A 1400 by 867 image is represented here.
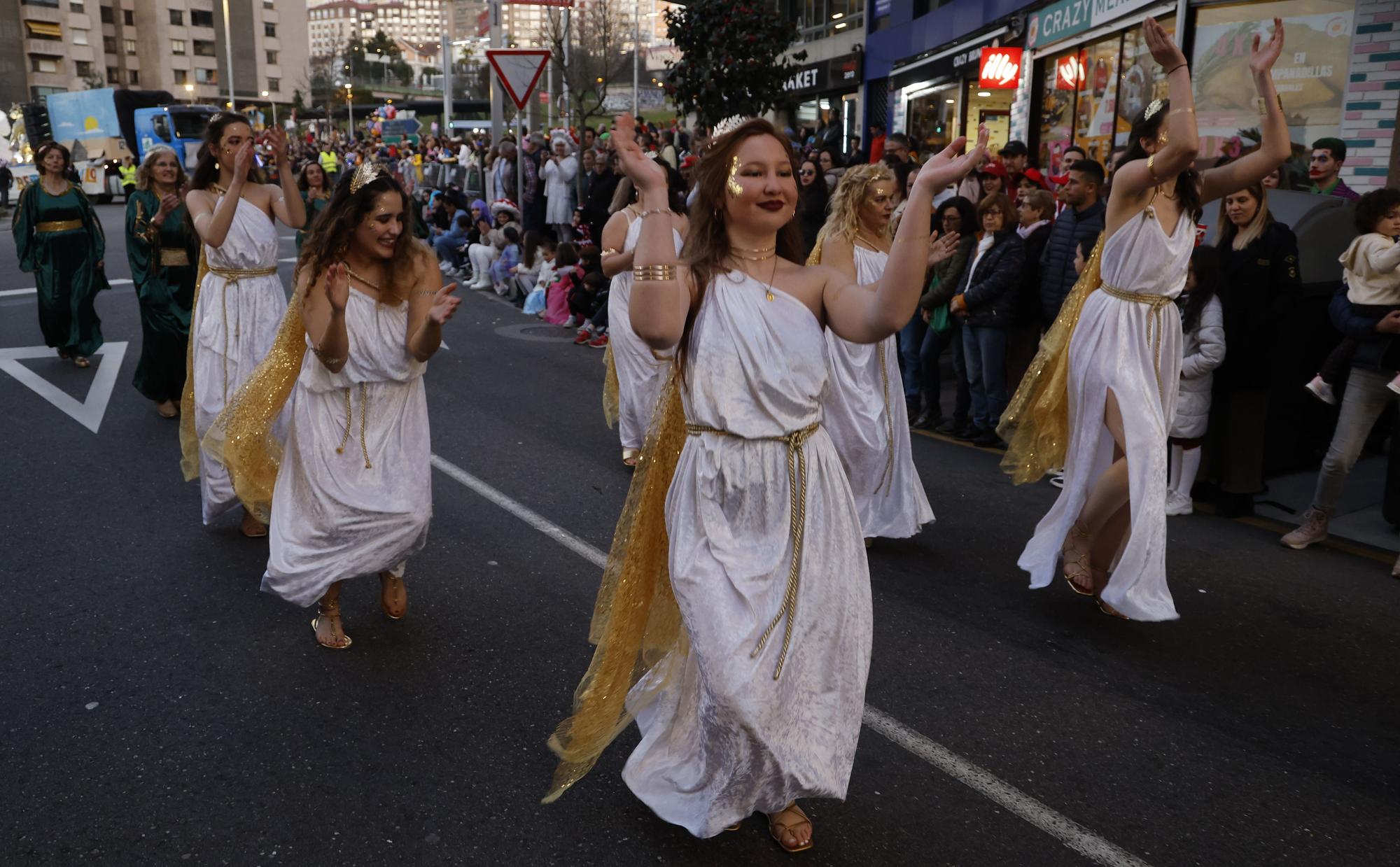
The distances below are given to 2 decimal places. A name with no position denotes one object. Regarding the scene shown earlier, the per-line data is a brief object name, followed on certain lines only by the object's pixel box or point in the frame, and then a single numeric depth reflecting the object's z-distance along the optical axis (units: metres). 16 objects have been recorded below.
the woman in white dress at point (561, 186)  17.83
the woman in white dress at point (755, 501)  2.85
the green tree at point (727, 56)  13.94
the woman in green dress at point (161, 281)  7.91
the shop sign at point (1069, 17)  14.03
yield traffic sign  16.23
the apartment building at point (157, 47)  79.25
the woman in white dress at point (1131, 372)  4.54
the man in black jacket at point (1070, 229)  7.35
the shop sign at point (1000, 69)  16.84
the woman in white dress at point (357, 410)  4.25
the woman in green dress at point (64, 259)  10.19
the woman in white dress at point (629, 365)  6.94
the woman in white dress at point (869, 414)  5.70
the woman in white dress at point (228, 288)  5.98
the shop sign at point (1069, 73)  15.93
